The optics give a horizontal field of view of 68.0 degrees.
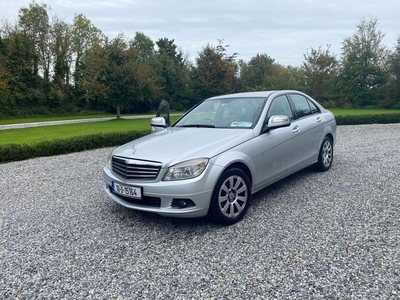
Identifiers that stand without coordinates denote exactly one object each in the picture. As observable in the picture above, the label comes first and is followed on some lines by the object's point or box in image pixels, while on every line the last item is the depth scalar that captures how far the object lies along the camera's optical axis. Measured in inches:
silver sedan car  128.6
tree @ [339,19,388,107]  1266.0
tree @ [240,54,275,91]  1867.6
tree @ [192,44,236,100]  1336.1
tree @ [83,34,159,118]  959.6
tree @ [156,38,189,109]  1496.6
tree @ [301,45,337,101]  1338.6
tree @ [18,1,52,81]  1232.8
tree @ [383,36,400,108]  1155.1
